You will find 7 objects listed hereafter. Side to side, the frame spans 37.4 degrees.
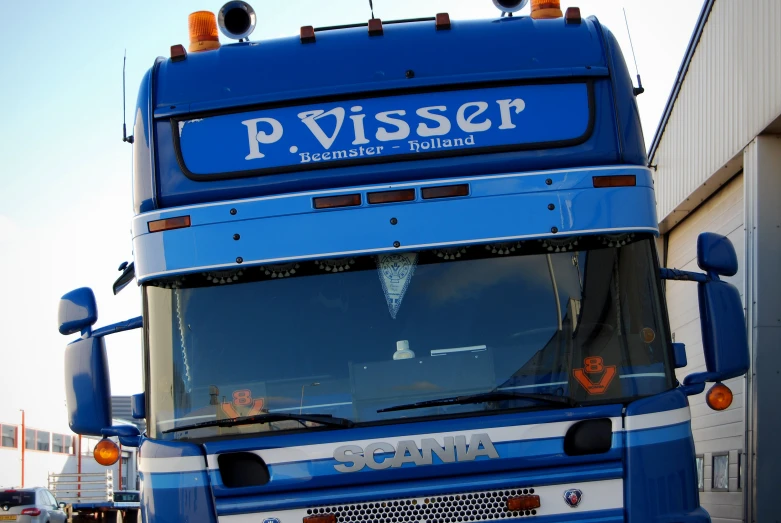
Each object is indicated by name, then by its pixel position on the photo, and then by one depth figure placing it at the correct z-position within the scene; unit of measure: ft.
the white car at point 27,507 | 80.64
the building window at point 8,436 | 129.17
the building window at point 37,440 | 138.51
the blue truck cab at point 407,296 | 17.95
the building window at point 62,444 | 153.38
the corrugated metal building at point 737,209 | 30.81
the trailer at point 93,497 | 95.09
